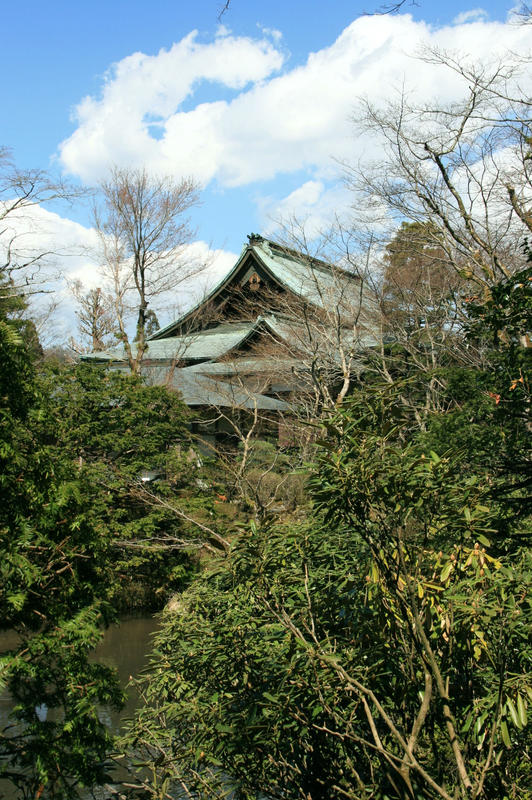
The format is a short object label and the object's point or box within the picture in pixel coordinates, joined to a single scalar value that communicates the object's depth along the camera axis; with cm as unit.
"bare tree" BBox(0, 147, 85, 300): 938
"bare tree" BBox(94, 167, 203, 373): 1616
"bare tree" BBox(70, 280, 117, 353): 2592
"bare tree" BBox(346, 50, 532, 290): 773
